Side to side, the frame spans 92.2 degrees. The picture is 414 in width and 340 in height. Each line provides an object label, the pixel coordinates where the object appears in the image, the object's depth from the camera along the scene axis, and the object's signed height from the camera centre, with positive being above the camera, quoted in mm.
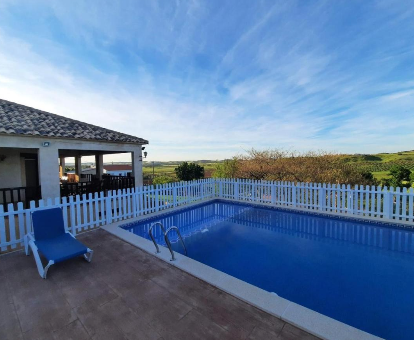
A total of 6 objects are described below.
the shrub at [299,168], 12303 -491
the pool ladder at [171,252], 4100 -1927
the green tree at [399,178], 11866 -1155
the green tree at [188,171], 19250 -795
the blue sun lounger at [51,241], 3840 -1696
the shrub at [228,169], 16605 -585
